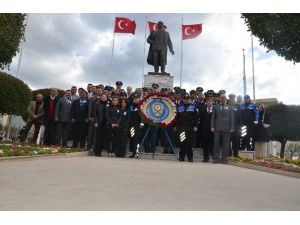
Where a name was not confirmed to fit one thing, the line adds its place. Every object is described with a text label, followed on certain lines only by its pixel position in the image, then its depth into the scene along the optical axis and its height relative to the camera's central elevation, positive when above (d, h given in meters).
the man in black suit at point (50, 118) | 8.48 +0.81
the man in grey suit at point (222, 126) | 7.35 +0.79
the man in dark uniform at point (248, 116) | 8.22 +1.31
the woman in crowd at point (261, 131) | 8.23 +0.77
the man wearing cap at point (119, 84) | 8.87 +2.35
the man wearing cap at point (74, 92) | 8.57 +1.87
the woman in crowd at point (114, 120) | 7.41 +0.78
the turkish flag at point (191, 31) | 15.05 +7.89
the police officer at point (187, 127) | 7.25 +0.68
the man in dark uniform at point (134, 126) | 7.61 +0.64
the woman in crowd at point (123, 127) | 7.44 +0.57
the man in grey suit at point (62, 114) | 8.26 +0.95
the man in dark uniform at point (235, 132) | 7.94 +0.66
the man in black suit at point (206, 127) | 7.57 +0.76
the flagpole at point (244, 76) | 25.68 +8.51
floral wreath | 7.52 +1.18
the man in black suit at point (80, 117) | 8.14 +0.88
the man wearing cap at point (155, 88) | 8.39 +2.19
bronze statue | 10.29 +4.53
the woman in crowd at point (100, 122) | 7.43 +0.70
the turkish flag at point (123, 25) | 15.45 +8.14
